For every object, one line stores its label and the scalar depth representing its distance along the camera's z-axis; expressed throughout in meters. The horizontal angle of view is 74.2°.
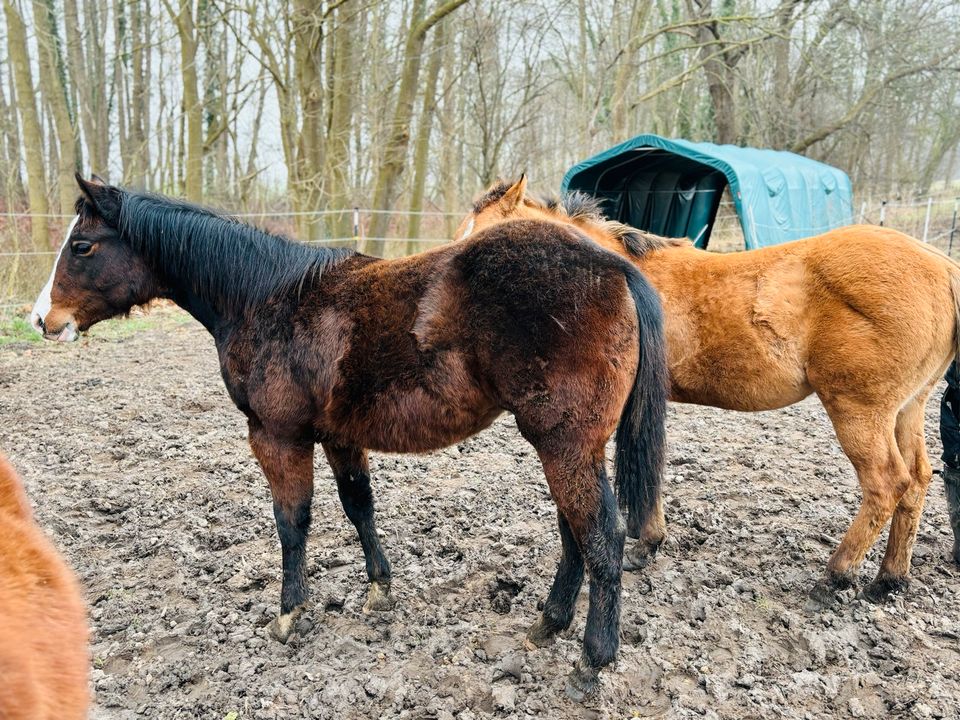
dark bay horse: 2.36
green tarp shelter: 8.91
